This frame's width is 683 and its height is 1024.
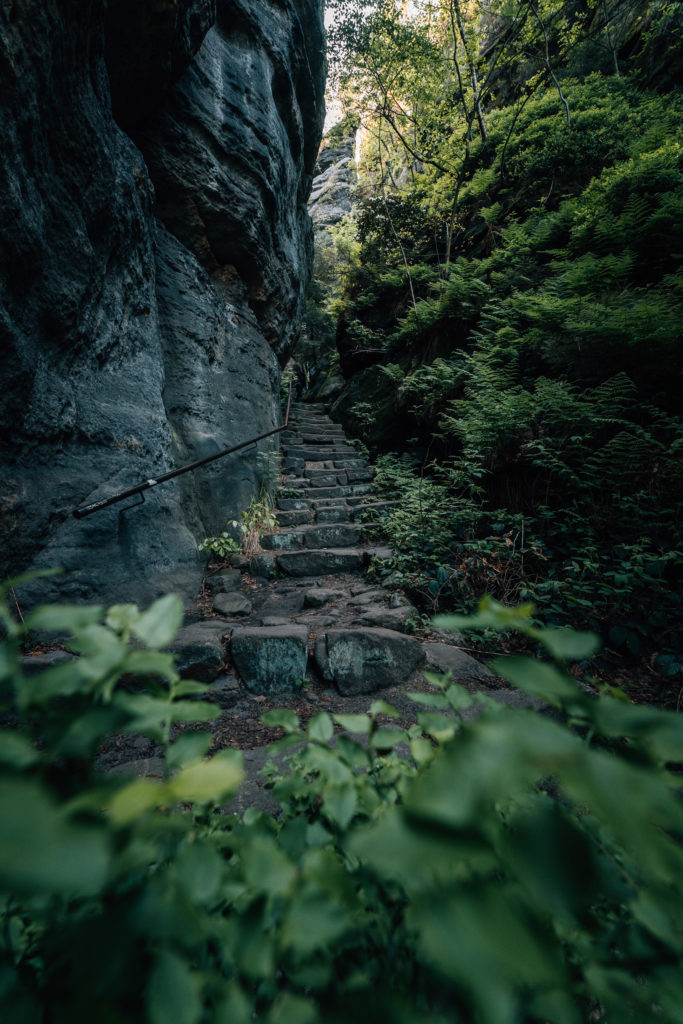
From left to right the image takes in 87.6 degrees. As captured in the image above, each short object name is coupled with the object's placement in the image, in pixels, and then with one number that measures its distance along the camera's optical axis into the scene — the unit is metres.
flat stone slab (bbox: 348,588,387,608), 2.73
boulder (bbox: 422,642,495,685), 2.05
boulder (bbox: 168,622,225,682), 1.98
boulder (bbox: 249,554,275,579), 3.36
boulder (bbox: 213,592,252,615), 2.72
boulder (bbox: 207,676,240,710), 1.90
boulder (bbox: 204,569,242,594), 3.02
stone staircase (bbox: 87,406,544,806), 1.84
